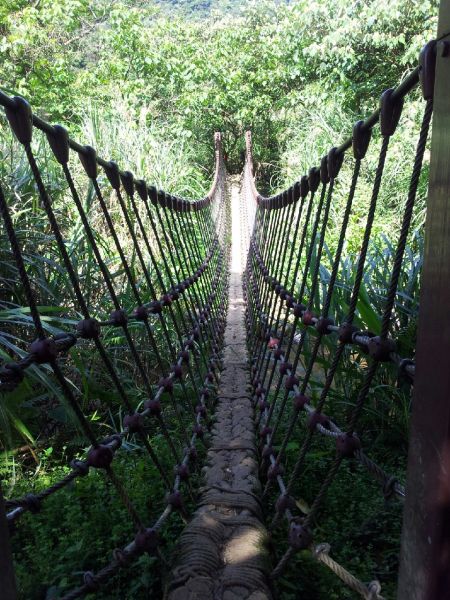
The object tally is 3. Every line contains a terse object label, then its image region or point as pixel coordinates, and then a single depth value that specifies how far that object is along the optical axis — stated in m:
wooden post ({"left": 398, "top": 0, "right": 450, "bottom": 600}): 0.46
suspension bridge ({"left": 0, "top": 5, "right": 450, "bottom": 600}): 0.49
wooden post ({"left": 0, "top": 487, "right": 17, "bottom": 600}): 0.49
